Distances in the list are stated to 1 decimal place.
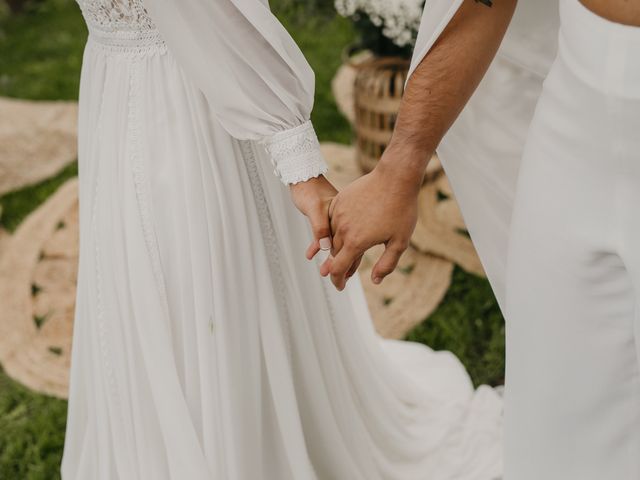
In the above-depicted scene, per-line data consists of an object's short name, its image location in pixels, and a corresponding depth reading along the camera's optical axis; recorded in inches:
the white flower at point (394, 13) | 124.6
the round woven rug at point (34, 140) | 168.6
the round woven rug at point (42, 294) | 119.8
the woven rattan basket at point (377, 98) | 141.0
